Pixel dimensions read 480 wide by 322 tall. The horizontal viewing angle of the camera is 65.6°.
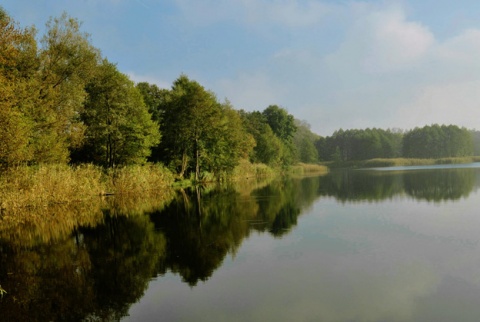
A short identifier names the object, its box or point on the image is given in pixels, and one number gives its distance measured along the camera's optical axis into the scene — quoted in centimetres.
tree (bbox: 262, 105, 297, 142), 10162
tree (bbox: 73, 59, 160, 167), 3594
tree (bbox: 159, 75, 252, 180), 4841
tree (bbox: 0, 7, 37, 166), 2091
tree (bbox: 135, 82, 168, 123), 4995
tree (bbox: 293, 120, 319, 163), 12838
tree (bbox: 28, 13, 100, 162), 2905
